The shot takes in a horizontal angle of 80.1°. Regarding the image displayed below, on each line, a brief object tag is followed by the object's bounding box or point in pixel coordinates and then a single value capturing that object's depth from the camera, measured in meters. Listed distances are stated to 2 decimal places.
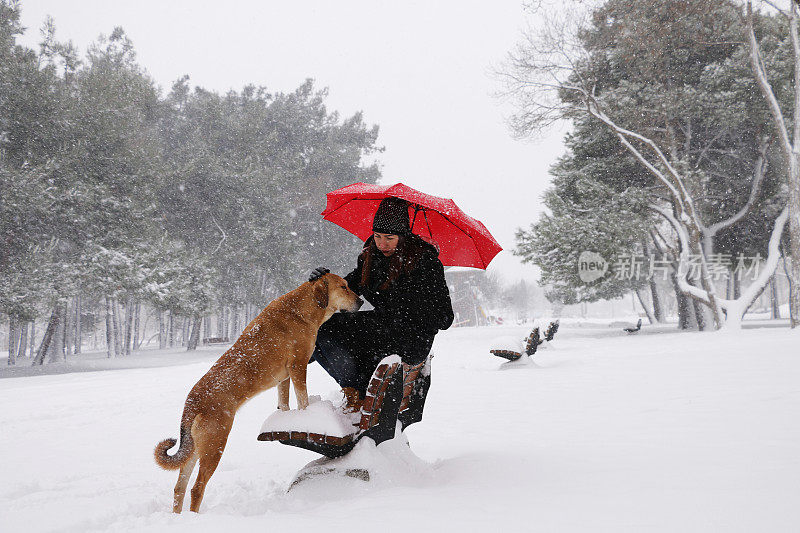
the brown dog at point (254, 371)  2.70
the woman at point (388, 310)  3.50
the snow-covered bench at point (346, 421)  2.90
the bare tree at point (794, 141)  14.09
